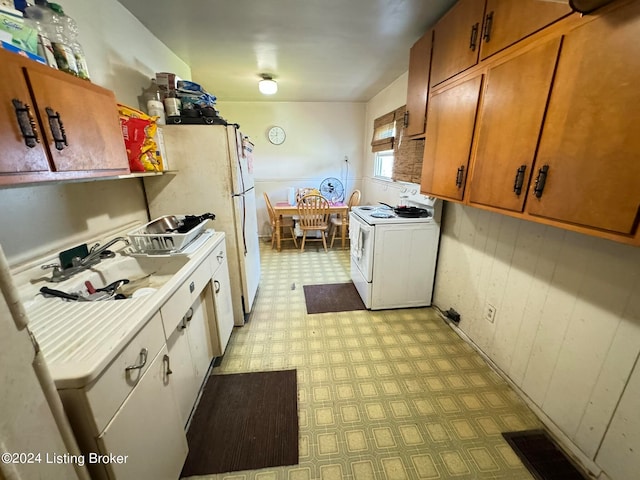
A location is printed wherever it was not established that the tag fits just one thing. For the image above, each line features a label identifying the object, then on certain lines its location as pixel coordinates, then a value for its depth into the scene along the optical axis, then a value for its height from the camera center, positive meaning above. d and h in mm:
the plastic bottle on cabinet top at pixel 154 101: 1776 +443
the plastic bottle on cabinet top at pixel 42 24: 917 +512
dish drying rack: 1417 -410
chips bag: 1374 +157
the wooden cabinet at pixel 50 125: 749 +140
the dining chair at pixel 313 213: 3832 -689
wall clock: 4516 +531
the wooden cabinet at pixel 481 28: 1067 +671
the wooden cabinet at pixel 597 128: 800 +126
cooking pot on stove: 2363 -419
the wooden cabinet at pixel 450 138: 1505 +174
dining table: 3977 -680
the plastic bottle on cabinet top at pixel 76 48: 1057 +478
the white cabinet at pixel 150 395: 662 -745
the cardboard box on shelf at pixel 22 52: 785 +364
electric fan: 4773 -400
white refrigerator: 1801 -115
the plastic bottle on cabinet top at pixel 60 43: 982 +468
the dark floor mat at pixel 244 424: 1228 -1361
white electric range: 2275 -774
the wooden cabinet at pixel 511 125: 1071 +188
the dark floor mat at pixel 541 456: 1168 -1357
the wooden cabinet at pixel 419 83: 1933 +637
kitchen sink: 1071 -519
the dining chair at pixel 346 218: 4254 -860
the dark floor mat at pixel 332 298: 2523 -1347
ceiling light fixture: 3105 +962
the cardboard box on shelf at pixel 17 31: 799 +431
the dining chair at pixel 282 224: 4002 -956
